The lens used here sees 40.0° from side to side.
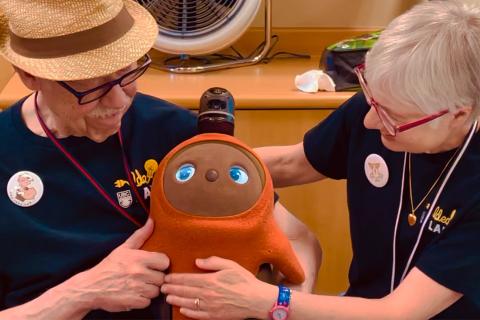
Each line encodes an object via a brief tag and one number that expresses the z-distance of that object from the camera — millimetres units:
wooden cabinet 1990
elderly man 1148
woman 1115
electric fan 2029
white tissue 2012
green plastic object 2047
